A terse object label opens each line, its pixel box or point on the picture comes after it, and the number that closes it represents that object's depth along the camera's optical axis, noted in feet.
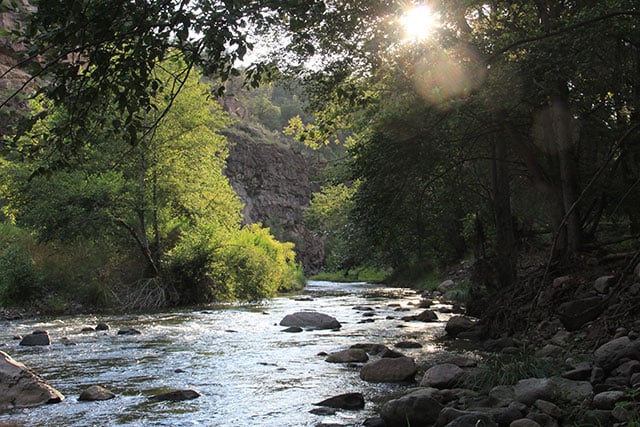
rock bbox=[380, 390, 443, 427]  19.51
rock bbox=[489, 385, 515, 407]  20.13
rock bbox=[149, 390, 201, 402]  24.44
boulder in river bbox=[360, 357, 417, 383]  27.81
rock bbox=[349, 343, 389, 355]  36.45
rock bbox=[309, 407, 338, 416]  21.75
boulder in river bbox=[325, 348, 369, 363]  33.40
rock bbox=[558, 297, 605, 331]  32.60
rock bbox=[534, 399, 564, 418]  18.17
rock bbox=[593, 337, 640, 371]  22.85
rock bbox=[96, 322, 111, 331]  49.67
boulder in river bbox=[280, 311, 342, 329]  51.34
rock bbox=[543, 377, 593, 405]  19.15
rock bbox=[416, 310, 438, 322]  53.72
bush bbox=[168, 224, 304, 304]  77.87
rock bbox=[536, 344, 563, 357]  29.81
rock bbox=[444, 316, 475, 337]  42.34
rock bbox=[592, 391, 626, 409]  17.66
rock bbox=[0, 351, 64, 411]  22.95
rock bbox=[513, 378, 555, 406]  19.77
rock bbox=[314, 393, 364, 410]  22.70
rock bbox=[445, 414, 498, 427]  16.95
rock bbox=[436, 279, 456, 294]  89.30
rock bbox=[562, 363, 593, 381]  22.50
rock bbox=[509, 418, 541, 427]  16.79
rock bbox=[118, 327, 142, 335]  47.29
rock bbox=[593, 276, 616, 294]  33.30
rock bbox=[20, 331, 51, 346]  40.98
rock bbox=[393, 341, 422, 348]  37.97
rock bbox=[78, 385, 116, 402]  24.35
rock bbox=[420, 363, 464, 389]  24.91
